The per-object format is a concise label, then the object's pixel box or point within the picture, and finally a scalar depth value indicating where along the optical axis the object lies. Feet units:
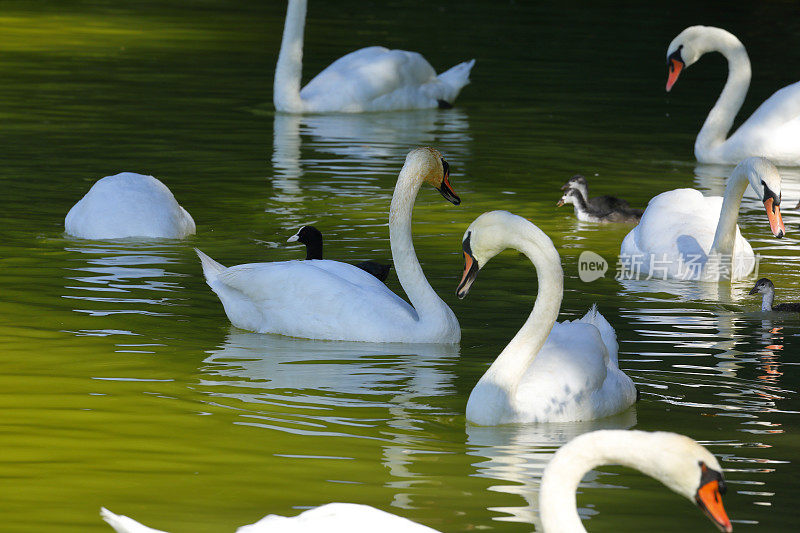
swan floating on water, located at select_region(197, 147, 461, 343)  54.49
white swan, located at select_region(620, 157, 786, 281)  67.21
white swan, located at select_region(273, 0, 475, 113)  116.26
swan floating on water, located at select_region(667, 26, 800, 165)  100.78
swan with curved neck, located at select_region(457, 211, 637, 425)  44.27
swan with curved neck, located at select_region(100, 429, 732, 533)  26.89
